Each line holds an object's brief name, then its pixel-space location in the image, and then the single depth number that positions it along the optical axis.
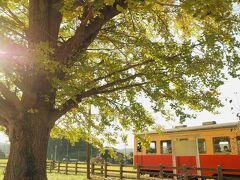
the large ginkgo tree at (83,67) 5.92
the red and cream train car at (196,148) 14.66
